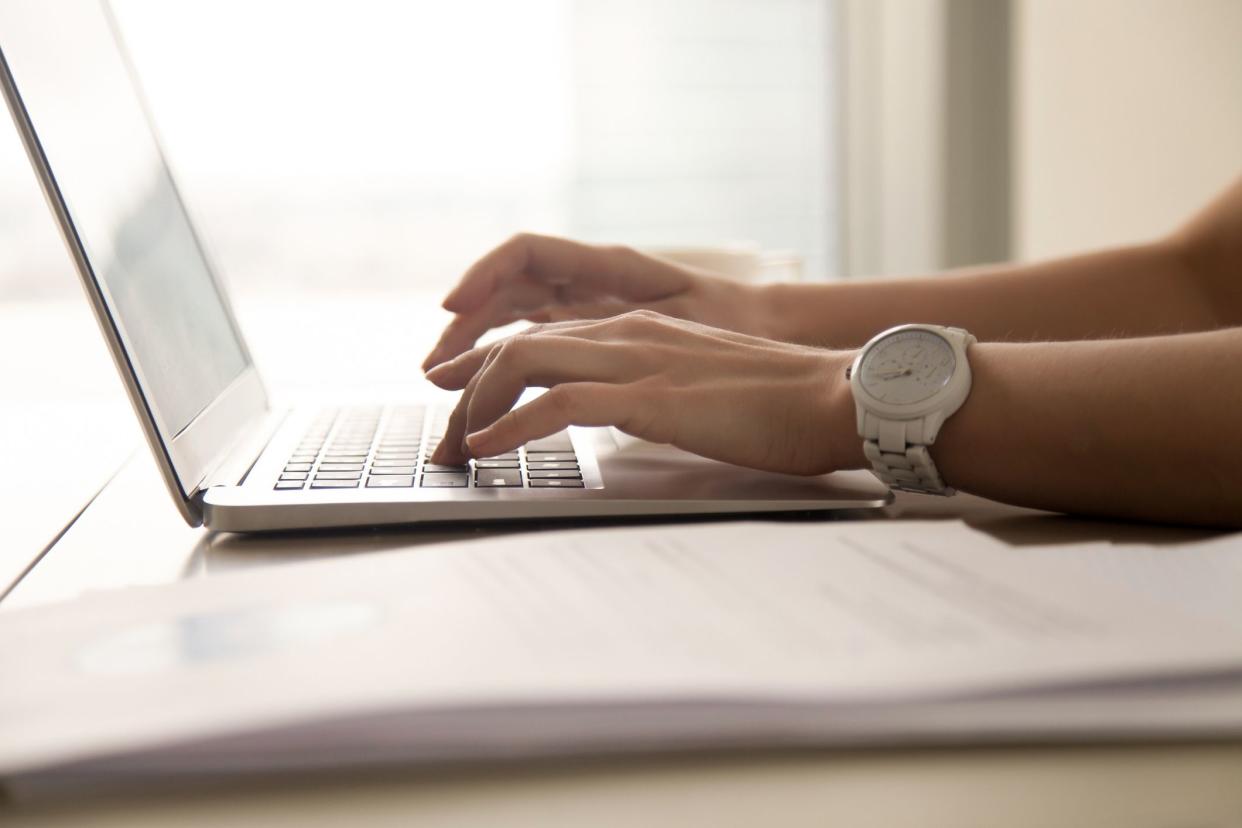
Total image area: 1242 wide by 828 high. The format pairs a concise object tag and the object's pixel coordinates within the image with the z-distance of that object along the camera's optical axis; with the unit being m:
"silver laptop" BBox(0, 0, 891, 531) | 0.47
